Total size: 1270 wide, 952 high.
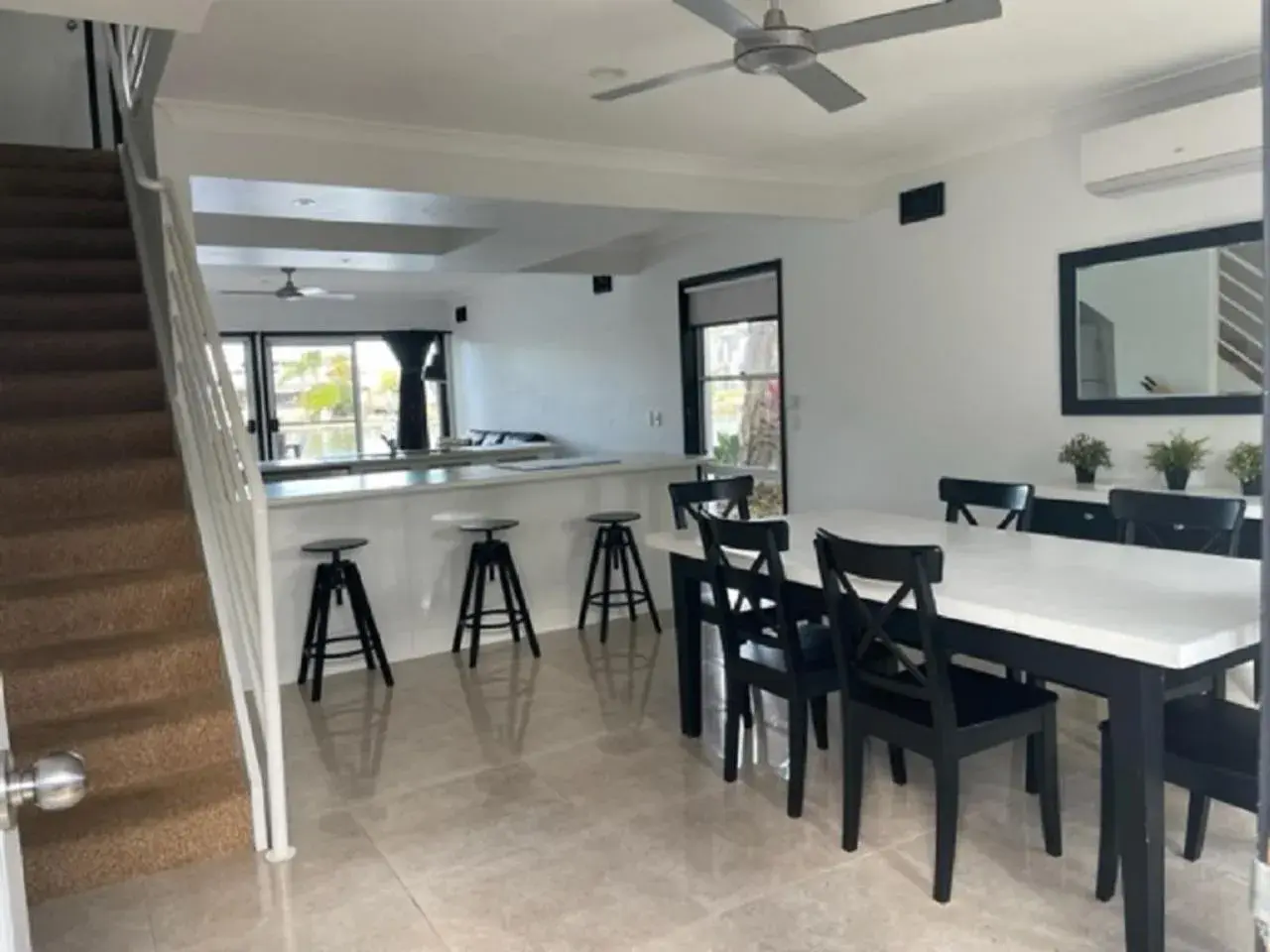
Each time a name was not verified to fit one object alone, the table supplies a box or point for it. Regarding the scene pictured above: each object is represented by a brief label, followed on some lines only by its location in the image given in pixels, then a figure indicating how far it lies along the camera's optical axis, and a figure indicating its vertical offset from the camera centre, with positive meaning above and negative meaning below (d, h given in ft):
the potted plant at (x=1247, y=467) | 11.61 -1.06
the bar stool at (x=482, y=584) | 15.39 -2.88
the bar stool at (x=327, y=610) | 14.05 -2.90
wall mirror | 12.34 +0.82
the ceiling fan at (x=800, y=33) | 7.89 +3.12
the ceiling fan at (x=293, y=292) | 26.43 +3.69
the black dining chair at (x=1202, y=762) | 6.59 -2.68
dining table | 6.52 -1.70
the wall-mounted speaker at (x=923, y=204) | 16.43 +3.30
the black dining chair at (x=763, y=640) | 9.43 -2.57
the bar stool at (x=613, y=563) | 16.76 -2.85
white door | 3.01 -1.15
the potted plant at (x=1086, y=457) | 13.80 -1.02
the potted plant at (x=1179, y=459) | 12.57 -1.01
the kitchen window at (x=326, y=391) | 34.47 +0.95
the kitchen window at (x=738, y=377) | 21.38 +0.57
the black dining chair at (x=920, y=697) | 7.70 -2.66
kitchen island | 14.88 -2.00
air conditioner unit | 11.25 +2.94
